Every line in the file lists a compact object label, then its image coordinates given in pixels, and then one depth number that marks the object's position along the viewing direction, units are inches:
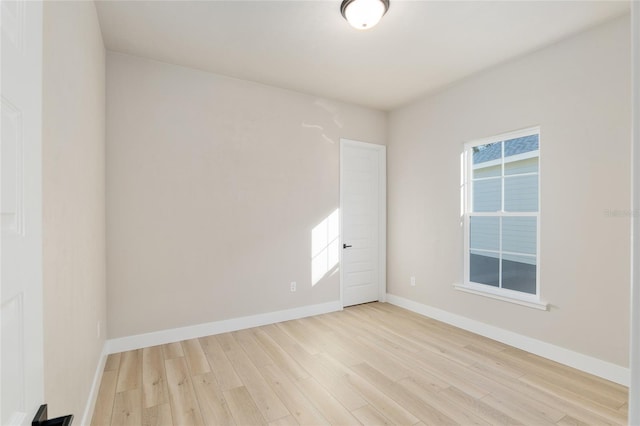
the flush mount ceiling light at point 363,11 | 88.5
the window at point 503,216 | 123.8
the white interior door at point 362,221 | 177.5
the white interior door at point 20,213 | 19.6
